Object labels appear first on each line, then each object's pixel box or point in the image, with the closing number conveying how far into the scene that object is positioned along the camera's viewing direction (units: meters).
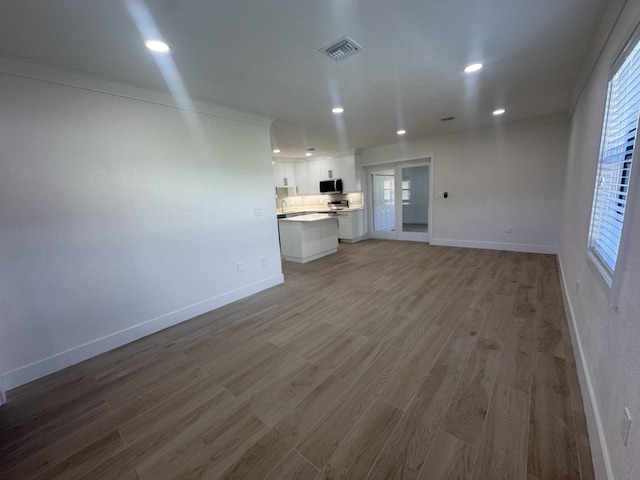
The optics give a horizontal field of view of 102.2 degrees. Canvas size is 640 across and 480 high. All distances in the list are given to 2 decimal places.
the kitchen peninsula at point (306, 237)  5.18
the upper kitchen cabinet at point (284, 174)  7.48
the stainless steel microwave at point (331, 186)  7.12
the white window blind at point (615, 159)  1.32
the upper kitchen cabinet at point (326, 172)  6.92
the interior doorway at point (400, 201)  6.63
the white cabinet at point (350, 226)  6.86
